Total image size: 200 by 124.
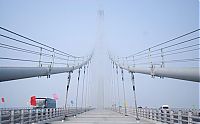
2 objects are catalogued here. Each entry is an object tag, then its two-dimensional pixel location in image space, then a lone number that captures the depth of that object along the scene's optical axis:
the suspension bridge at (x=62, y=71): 10.01
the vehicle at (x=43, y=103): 44.88
